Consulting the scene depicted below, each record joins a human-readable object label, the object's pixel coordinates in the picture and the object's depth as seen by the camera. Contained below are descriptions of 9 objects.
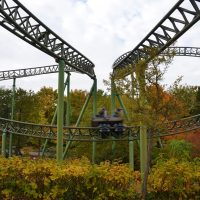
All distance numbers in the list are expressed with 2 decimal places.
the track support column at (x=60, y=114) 12.54
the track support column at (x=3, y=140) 18.18
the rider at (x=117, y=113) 15.44
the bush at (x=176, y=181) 6.97
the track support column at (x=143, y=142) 9.82
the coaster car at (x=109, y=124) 15.44
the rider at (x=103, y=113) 15.25
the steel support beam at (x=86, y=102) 18.51
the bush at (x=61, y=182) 6.66
